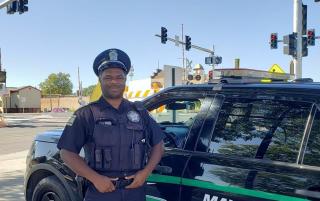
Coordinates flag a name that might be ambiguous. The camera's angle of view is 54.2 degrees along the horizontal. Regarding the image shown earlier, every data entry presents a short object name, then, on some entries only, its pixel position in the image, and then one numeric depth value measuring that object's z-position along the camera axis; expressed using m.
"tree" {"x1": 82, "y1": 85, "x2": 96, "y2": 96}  111.58
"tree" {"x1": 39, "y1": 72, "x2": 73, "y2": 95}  88.18
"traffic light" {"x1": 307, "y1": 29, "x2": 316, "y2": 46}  14.18
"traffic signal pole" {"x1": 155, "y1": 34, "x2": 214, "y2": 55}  19.93
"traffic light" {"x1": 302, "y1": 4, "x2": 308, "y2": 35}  12.39
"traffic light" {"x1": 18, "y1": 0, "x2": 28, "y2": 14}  12.92
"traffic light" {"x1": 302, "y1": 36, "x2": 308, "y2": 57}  12.86
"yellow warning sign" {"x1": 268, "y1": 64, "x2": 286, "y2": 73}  11.82
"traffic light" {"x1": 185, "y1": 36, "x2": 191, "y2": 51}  21.22
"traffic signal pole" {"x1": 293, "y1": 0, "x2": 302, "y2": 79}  11.90
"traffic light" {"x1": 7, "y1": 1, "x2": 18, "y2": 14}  12.90
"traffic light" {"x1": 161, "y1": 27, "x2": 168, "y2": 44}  19.08
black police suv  1.94
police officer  2.02
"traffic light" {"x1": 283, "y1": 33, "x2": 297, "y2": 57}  12.18
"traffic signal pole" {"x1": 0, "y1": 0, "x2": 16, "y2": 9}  12.66
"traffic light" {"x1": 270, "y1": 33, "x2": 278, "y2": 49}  14.86
